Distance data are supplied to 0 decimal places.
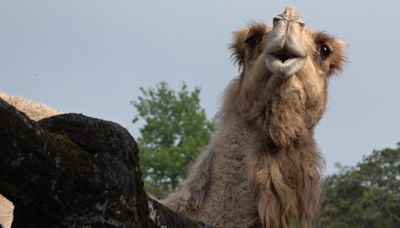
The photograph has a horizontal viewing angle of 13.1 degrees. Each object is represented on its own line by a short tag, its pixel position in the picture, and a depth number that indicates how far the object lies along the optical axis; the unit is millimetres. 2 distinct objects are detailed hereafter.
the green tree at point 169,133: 67738
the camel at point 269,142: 10031
